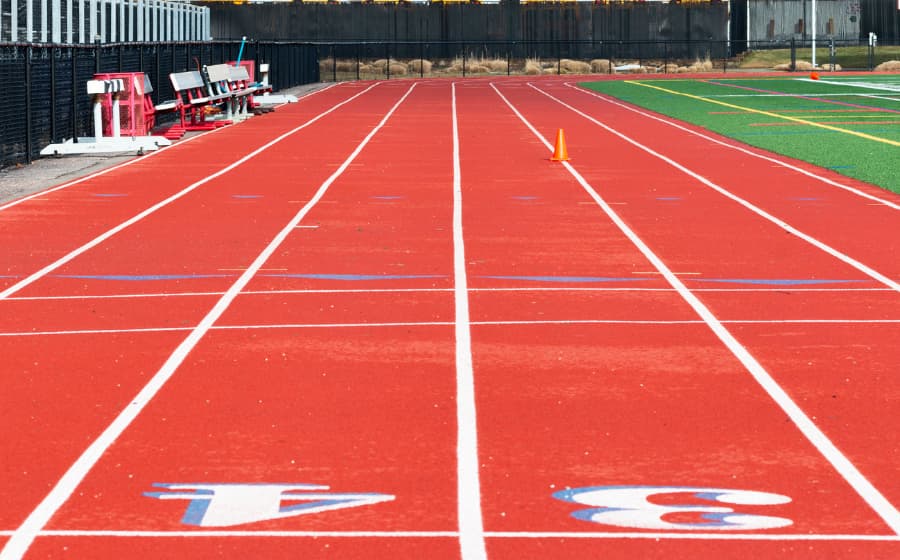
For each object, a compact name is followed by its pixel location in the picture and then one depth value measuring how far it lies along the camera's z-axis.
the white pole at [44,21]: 41.06
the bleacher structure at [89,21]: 40.03
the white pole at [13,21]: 37.97
